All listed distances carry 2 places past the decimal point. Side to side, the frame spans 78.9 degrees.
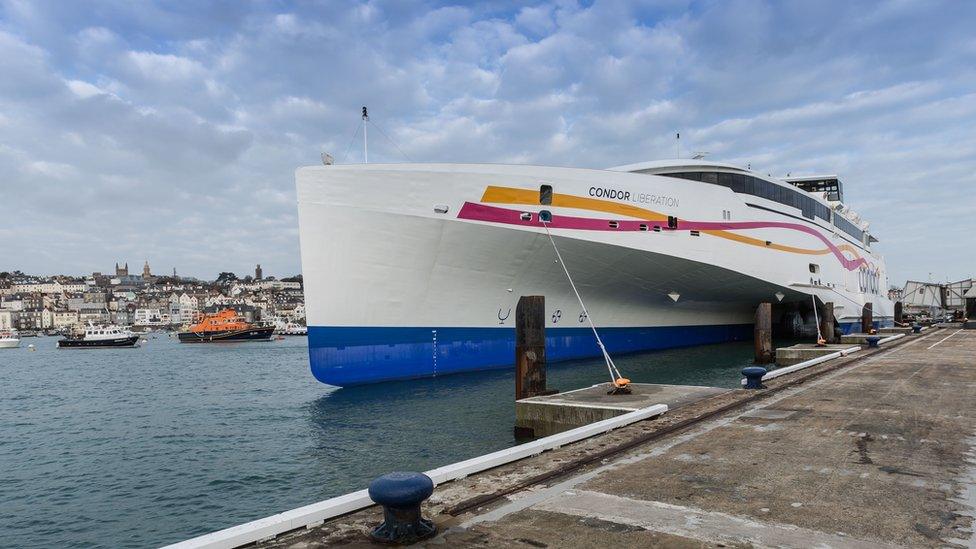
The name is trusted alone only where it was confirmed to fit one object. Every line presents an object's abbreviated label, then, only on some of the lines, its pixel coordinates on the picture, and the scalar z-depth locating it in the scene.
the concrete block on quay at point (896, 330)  37.78
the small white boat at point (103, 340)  76.12
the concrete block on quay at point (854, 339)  28.20
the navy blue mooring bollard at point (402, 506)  4.38
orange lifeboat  84.12
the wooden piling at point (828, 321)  29.97
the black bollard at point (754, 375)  11.90
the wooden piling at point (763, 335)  23.97
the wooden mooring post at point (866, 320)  34.31
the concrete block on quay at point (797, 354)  21.41
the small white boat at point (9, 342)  91.00
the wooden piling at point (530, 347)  12.46
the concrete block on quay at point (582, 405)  10.23
